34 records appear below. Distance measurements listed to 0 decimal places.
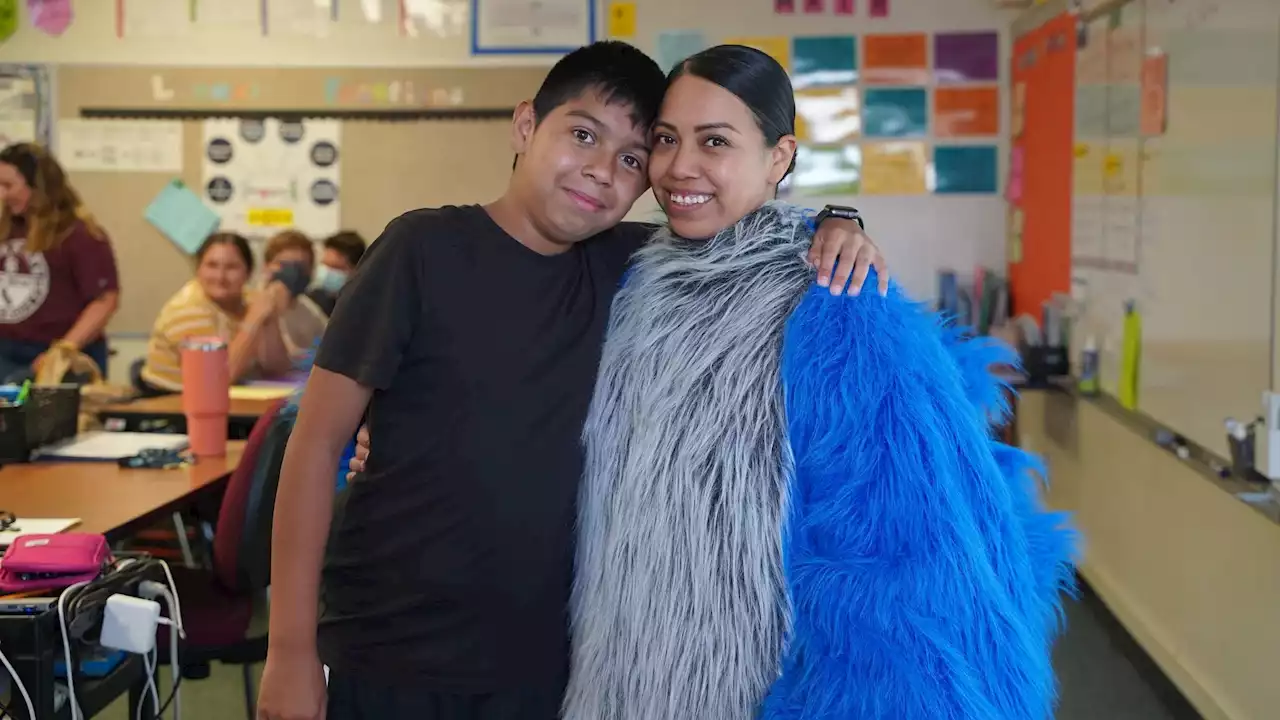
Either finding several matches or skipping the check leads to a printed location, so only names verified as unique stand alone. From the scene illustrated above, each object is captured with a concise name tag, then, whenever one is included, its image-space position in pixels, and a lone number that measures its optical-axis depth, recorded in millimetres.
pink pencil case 1700
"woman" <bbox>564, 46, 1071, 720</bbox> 1133
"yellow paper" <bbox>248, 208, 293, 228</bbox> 4969
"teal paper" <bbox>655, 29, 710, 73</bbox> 4664
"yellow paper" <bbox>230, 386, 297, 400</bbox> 3498
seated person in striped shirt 3770
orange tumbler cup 2621
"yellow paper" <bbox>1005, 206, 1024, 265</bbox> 4455
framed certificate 4793
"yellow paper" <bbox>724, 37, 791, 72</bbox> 4672
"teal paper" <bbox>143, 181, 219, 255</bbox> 4949
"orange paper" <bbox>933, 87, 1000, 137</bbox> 4656
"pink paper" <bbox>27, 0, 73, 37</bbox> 4879
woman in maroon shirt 3688
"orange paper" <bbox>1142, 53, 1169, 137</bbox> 2824
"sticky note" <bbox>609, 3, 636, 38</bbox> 4715
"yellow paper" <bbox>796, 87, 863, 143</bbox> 4688
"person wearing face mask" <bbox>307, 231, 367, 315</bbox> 4605
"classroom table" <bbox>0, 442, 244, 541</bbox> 2137
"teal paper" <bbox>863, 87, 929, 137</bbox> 4668
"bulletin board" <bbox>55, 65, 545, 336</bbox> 4855
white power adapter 1739
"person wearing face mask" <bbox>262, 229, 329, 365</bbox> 4102
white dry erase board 2299
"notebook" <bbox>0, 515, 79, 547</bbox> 1964
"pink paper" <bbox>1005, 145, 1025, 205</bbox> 4457
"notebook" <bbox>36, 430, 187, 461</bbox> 2643
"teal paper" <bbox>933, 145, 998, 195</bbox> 4680
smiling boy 1270
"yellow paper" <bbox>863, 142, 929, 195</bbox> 4684
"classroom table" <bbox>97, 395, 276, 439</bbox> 3148
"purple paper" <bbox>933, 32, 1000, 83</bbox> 4641
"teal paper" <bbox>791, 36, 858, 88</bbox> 4672
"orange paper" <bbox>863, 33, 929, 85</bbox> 4652
